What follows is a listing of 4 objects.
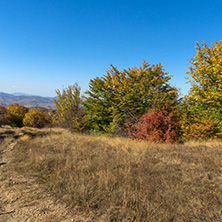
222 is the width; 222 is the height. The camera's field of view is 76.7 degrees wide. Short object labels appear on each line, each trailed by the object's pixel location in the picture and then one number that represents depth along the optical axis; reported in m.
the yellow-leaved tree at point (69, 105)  17.12
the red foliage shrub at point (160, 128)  9.59
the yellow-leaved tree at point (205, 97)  9.98
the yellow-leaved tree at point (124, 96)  13.90
